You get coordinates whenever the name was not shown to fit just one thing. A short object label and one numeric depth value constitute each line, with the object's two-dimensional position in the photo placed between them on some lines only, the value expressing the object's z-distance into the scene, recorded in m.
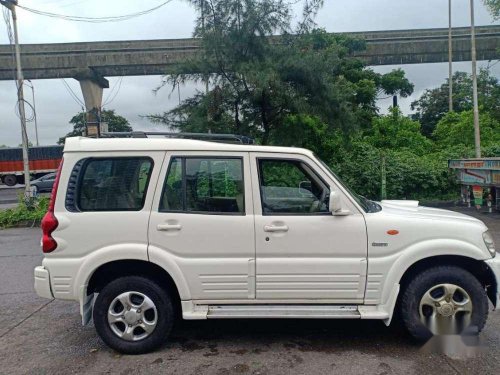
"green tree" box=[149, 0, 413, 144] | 10.50
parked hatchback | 23.22
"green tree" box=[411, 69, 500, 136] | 26.78
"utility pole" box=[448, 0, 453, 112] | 23.87
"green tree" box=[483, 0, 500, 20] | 18.06
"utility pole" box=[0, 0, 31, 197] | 12.40
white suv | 3.43
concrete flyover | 25.30
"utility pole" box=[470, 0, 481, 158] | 14.43
